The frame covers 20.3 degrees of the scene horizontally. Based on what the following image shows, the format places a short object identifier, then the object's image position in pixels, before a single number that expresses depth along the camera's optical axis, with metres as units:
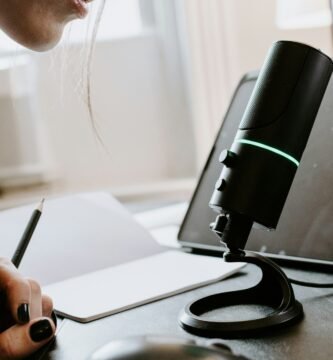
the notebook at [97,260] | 0.94
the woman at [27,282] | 0.80
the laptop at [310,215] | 0.94
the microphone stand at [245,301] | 0.78
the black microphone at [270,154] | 0.82
